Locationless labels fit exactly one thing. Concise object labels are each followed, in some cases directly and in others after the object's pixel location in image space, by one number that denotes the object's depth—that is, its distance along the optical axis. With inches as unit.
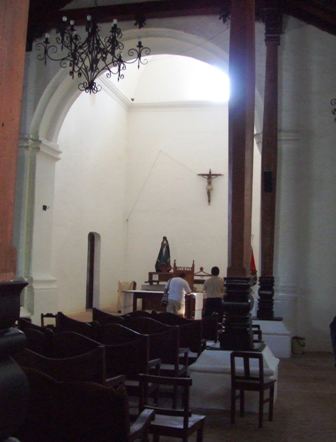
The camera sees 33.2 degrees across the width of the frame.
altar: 500.0
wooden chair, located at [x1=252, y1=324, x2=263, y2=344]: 237.3
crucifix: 707.4
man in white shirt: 381.4
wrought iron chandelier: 315.6
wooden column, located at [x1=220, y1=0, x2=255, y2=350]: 201.3
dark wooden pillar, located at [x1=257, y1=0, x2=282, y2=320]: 338.0
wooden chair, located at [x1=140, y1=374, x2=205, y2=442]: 121.1
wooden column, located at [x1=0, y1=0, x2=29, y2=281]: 63.5
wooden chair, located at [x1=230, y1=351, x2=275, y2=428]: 172.2
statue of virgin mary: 654.5
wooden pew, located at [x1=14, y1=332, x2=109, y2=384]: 115.1
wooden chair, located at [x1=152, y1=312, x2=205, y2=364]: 222.7
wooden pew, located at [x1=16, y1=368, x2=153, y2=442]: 92.2
